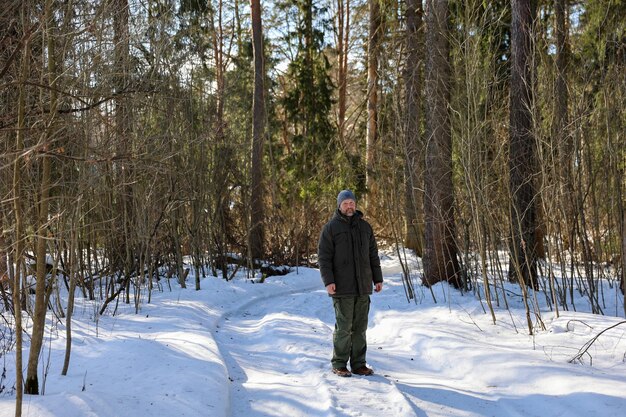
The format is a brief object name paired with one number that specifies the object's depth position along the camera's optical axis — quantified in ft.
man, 20.56
